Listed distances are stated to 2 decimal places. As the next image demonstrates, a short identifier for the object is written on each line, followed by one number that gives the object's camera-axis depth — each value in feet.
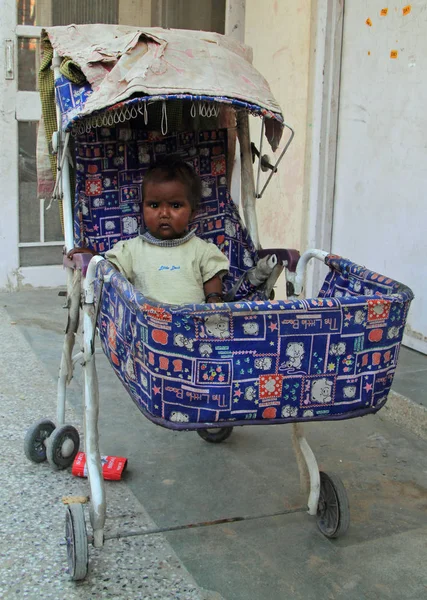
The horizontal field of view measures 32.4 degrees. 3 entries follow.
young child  9.92
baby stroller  7.12
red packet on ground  10.31
